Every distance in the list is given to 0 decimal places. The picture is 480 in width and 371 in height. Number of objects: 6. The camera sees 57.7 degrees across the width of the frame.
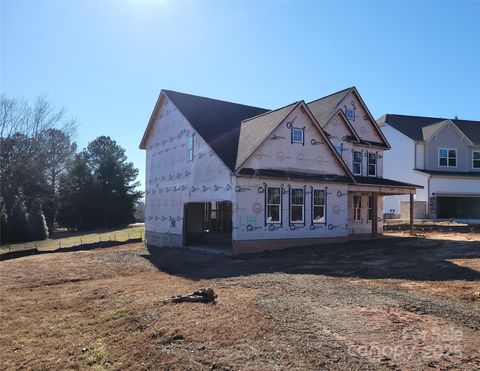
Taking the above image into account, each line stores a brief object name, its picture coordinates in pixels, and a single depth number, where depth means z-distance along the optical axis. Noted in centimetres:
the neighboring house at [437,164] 3553
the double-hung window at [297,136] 2095
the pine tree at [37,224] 4362
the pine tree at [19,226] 4203
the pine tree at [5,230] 4093
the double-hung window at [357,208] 2636
